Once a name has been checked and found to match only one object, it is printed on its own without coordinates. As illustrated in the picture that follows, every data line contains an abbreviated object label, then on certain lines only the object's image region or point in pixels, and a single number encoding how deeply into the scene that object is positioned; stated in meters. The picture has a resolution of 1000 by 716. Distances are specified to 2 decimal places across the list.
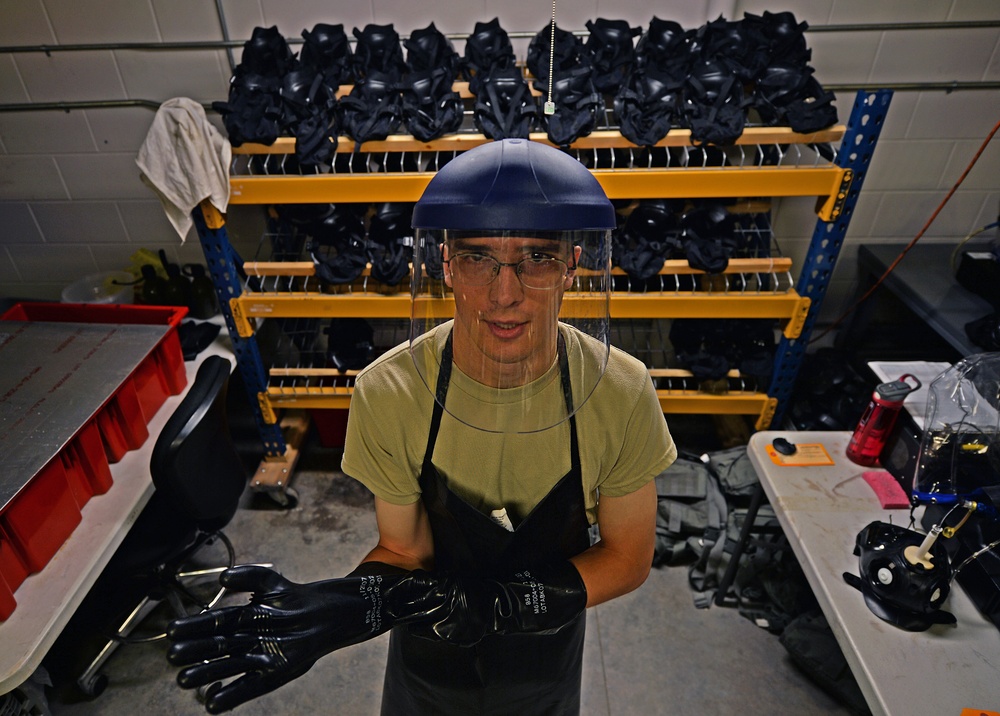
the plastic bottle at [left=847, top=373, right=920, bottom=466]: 1.80
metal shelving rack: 2.06
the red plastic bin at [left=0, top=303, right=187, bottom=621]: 1.57
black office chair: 1.84
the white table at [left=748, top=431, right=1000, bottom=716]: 1.33
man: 1.02
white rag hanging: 2.05
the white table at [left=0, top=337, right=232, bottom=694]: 1.47
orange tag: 1.93
